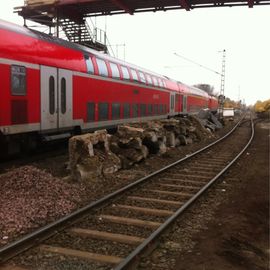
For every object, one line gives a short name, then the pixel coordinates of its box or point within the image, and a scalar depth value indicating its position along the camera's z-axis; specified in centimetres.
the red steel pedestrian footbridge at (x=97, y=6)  1908
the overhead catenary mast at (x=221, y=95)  5812
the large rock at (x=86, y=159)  962
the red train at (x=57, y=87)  999
